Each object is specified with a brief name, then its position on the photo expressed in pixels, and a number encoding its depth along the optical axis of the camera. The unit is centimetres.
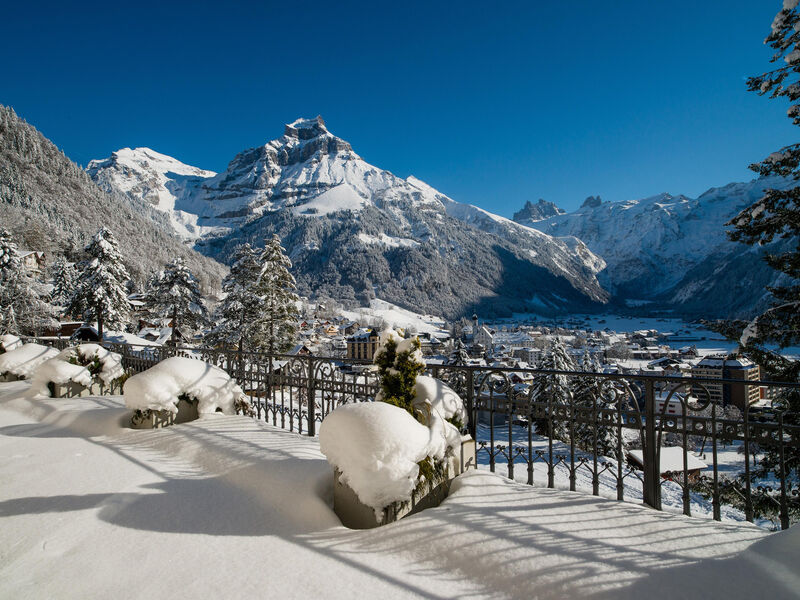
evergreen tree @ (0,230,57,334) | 2803
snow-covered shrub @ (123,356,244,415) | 638
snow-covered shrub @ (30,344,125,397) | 884
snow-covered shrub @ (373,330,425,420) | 425
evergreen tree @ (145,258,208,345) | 2881
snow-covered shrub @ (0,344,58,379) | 1109
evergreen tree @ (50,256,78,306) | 4086
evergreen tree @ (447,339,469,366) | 2752
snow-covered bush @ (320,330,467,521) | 340
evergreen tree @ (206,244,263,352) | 2594
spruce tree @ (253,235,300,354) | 2536
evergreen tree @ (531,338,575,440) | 2015
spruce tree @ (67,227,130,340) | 2723
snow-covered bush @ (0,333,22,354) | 1337
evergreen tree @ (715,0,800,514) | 657
